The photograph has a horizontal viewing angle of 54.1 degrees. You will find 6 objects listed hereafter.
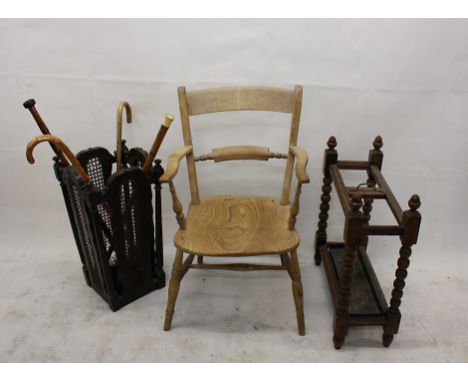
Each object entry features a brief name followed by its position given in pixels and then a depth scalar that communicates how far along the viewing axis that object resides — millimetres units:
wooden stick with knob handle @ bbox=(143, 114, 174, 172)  1818
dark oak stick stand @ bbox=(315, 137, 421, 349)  1634
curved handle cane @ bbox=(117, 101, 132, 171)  2000
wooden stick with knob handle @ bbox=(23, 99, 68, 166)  1735
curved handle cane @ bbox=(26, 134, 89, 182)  1635
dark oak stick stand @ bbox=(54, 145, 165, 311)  1851
